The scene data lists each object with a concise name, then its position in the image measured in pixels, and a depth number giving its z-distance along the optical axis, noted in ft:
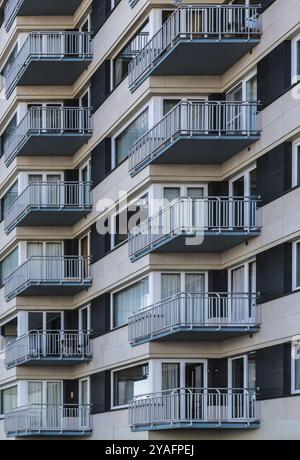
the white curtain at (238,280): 88.30
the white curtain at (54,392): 129.08
